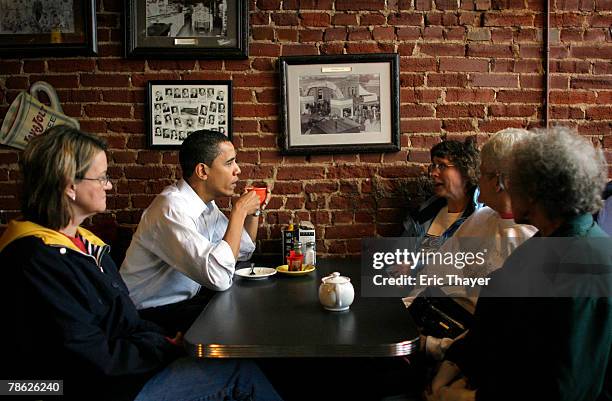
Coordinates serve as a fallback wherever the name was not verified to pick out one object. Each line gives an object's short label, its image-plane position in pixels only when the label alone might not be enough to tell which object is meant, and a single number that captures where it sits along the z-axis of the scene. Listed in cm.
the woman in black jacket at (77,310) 124
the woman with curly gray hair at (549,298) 101
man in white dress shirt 182
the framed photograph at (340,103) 261
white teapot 154
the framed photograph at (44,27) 258
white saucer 199
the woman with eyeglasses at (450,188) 233
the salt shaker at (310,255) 227
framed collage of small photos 261
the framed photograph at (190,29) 258
